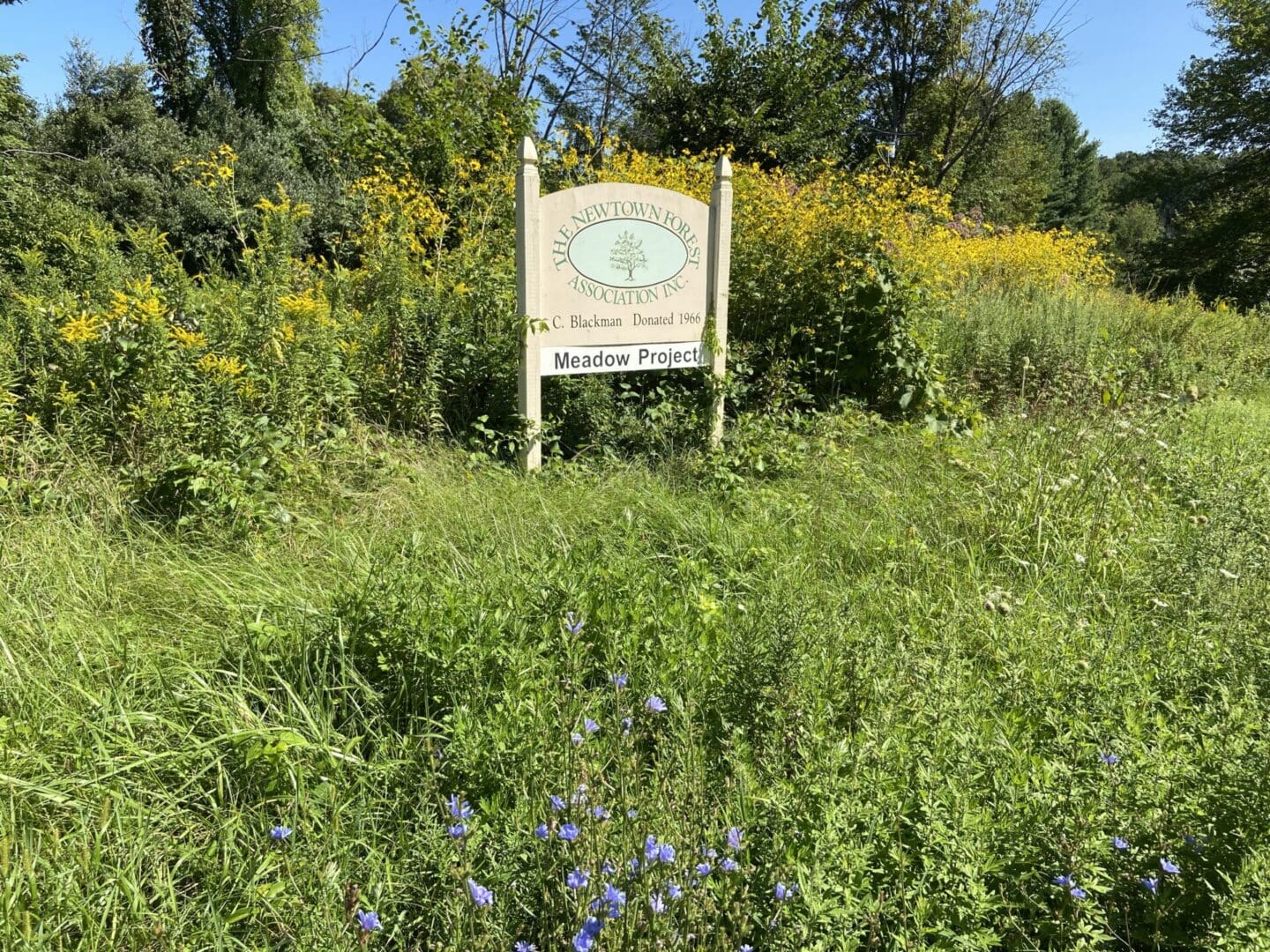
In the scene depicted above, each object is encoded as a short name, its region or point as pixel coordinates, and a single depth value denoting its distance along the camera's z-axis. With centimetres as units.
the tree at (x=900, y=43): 1908
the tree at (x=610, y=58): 1673
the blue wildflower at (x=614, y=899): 122
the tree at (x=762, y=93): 1372
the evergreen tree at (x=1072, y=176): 3950
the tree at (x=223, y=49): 1620
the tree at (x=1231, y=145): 1852
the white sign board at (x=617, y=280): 415
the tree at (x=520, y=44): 1376
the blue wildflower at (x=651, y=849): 132
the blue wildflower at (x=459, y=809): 141
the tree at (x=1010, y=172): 2258
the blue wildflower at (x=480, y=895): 118
